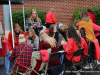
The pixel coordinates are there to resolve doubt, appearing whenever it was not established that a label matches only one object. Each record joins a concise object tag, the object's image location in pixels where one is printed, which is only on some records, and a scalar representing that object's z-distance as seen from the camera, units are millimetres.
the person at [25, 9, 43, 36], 6622
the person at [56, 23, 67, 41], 8102
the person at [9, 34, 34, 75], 4398
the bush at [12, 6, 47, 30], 11713
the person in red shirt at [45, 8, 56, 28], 10656
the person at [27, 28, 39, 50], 5882
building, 13188
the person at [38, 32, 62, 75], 4773
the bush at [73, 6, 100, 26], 12578
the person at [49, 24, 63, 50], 6434
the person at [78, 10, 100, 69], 6535
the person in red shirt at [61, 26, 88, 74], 5262
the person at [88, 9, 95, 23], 10555
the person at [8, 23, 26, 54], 6152
